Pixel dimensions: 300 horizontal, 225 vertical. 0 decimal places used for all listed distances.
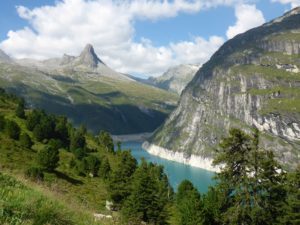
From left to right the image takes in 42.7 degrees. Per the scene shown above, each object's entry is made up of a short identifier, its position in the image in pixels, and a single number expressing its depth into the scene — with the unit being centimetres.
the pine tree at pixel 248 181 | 3888
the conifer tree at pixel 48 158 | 5503
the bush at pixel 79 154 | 7522
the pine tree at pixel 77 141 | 8294
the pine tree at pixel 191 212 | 4755
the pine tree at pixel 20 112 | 8637
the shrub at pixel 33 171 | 4425
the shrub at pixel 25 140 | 6525
